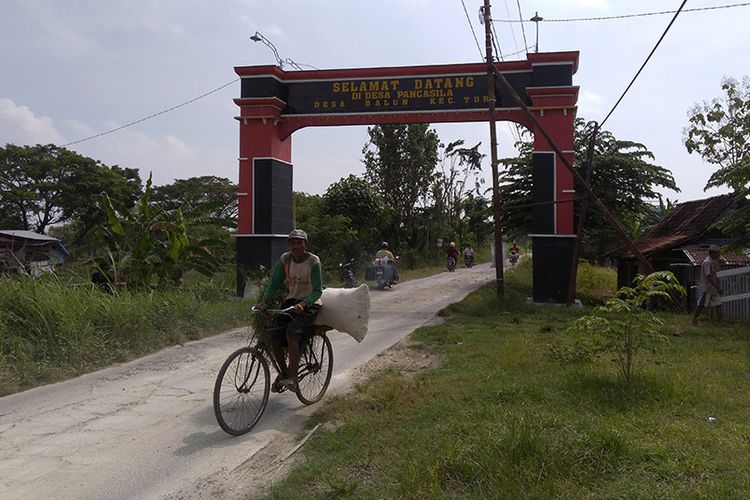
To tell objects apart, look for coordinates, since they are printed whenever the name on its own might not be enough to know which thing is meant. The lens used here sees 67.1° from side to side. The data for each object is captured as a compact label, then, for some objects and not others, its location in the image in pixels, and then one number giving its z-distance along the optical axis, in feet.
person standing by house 34.91
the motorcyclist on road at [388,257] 60.64
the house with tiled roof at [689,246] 44.52
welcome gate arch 45.52
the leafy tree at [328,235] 71.67
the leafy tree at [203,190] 142.41
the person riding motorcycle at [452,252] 92.02
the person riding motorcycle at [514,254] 121.90
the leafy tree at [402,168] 100.01
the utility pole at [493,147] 43.11
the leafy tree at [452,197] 110.01
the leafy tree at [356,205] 85.20
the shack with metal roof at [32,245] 78.48
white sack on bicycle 18.19
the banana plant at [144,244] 36.29
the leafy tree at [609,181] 57.72
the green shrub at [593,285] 54.94
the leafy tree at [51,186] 110.11
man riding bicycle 17.28
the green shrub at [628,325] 18.45
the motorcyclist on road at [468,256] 109.60
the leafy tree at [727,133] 86.28
